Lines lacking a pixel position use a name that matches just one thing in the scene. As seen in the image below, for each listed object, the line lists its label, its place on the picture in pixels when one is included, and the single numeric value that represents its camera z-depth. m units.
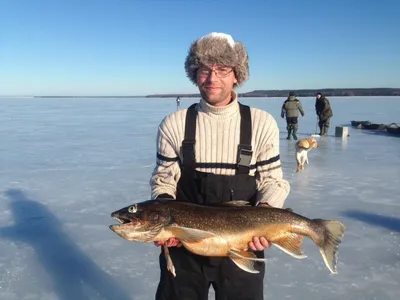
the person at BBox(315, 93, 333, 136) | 14.67
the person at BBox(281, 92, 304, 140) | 13.94
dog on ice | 8.08
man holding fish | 2.32
